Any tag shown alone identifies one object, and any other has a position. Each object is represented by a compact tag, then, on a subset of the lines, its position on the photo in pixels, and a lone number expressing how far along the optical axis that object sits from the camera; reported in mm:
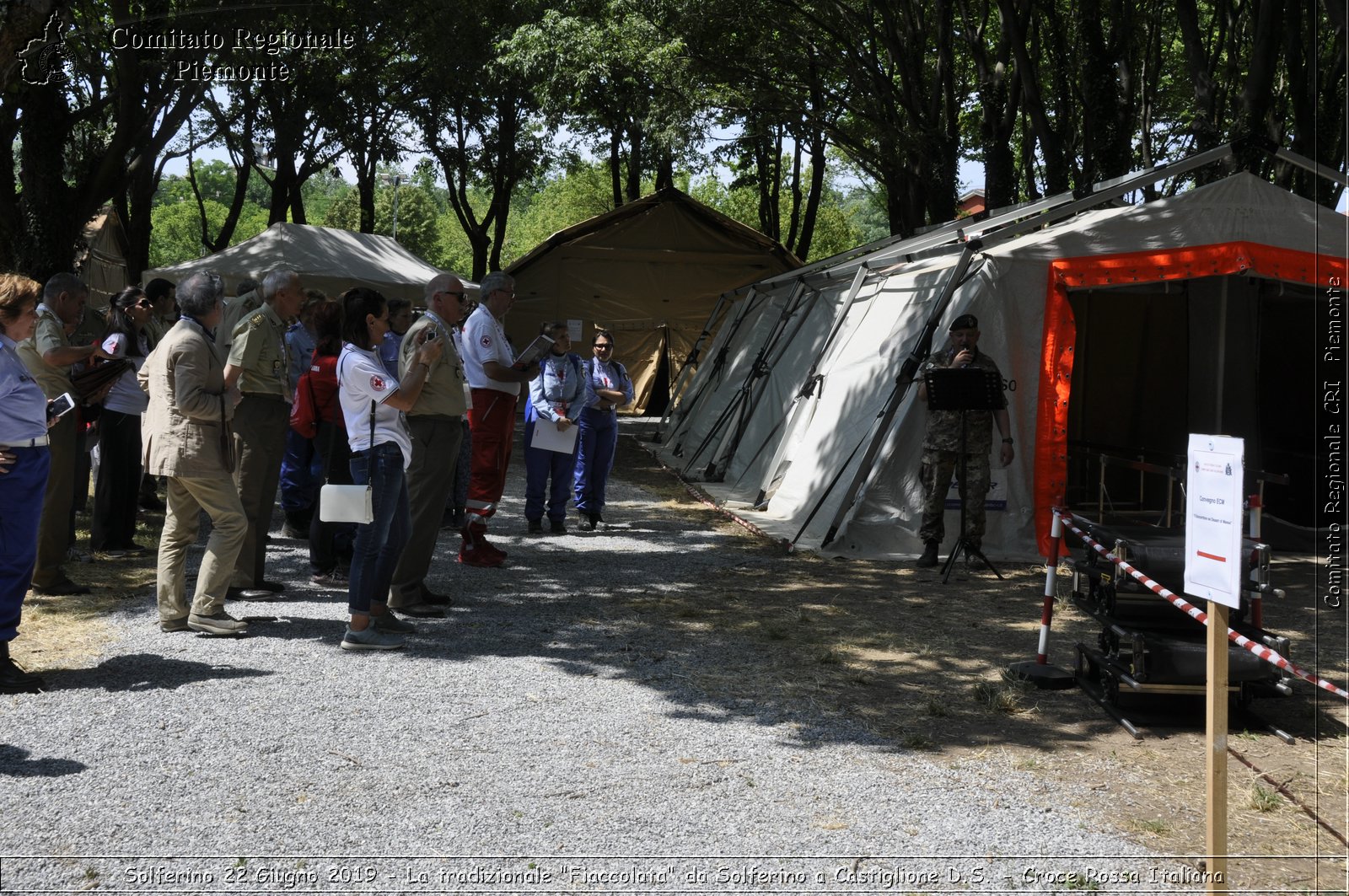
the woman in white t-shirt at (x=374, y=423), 5523
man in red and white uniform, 8109
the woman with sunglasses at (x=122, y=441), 8266
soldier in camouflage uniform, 8602
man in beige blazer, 5805
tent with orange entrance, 9211
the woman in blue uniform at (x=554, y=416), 9773
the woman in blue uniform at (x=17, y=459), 4961
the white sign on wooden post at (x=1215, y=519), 3285
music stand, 8266
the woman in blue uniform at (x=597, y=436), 10312
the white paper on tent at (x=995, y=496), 9266
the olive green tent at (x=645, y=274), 26891
